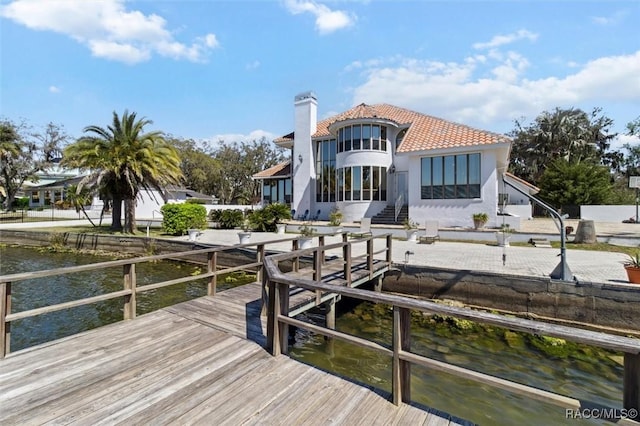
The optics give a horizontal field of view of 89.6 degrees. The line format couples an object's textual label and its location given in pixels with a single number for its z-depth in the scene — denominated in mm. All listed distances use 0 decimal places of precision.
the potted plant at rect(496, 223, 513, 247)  12670
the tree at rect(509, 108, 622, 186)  31062
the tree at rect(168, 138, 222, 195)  43866
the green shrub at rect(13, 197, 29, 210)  40994
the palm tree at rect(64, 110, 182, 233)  17656
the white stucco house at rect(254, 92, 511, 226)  16891
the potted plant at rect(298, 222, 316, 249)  11089
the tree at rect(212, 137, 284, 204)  45156
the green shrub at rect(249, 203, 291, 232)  18891
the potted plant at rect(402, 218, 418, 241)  14894
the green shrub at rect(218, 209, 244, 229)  20641
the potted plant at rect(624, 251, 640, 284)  7004
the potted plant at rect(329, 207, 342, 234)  17380
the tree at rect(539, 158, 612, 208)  24719
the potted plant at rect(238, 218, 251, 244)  13250
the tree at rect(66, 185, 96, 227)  18359
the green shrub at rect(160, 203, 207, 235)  17500
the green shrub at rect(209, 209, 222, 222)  21267
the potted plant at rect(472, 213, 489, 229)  15951
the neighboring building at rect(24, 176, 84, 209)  38719
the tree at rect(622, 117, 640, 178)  35931
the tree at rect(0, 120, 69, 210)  32656
